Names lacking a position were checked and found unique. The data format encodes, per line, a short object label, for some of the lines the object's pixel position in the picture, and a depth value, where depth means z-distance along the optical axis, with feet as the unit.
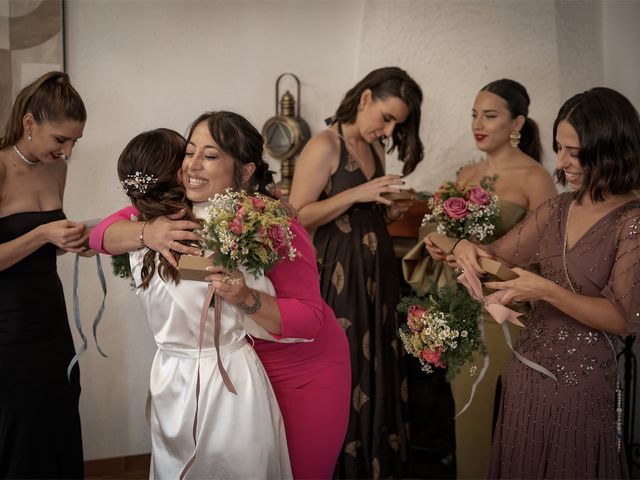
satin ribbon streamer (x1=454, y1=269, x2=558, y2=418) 7.73
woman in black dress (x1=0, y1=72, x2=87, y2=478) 8.75
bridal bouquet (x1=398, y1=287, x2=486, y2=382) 8.18
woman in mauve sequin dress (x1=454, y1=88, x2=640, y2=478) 7.58
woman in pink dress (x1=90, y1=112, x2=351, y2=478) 7.16
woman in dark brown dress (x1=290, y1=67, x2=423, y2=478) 11.67
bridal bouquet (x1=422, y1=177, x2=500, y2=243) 10.46
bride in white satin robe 6.88
